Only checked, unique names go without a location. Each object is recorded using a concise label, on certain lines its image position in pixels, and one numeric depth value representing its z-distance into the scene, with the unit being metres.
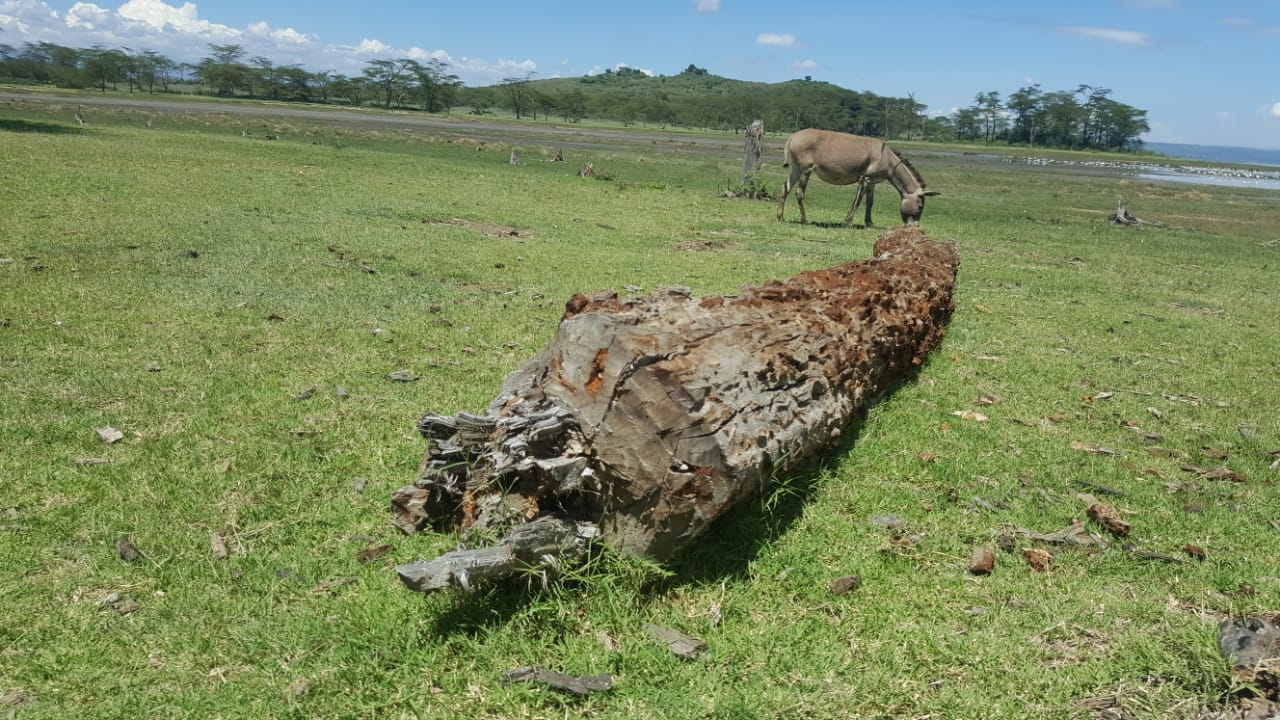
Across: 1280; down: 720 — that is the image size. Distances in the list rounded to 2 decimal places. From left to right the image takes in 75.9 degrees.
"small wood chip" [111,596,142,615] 3.76
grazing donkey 20.12
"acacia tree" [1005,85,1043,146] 136.12
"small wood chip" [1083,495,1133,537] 4.83
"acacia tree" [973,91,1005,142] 145.00
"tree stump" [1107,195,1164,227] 24.72
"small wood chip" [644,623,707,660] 3.65
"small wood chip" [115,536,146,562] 4.15
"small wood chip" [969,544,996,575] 4.41
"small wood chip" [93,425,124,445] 5.47
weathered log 3.98
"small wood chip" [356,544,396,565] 4.29
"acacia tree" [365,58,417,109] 126.81
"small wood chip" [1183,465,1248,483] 5.80
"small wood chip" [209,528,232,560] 4.27
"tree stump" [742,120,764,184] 26.11
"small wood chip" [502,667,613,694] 3.38
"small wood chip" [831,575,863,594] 4.20
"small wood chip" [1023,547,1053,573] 4.46
